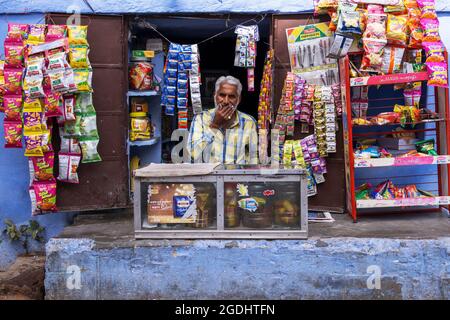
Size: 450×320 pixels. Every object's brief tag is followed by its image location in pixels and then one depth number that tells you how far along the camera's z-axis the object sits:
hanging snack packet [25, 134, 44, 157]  4.22
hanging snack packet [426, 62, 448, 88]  4.11
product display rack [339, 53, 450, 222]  4.17
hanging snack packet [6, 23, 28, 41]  4.20
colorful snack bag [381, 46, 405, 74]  4.29
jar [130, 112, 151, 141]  4.93
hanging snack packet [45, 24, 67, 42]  4.21
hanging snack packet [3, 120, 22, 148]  4.27
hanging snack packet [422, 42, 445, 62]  4.14
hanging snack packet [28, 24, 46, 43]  4.20
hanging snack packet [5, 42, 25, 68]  4.18
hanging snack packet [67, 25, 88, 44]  4.27
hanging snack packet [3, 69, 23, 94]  4.19
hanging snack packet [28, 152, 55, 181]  4.33
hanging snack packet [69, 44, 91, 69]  4.24
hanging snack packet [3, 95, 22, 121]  4.21
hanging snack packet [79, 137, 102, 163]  4.45
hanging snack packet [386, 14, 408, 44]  4.20
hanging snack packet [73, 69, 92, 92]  4.24
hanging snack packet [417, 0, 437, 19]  4.19
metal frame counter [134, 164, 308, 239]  3.57
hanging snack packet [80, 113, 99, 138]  4.41
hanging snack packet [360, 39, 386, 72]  4.20
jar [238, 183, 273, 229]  3.62
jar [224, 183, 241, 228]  3.62
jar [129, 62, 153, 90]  4.88
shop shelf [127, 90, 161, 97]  4.83
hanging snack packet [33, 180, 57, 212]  4.38
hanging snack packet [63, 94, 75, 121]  4.28
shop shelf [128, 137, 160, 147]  4.91
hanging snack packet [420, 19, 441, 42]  4.16
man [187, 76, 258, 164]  4.45
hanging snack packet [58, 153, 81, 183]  4.40
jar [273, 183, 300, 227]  3.62
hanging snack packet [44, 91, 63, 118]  4.14
